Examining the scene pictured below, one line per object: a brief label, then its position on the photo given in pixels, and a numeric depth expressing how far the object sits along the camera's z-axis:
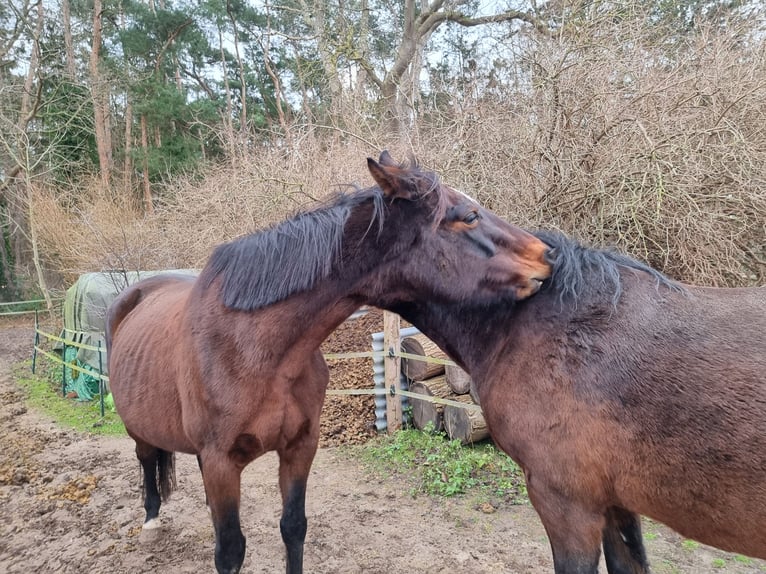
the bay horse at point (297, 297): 1.78
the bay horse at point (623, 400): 1.30
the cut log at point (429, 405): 4.58
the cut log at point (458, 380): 4.48
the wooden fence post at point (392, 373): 4.77
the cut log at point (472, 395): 4.26
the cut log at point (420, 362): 4.78
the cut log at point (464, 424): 4.21
